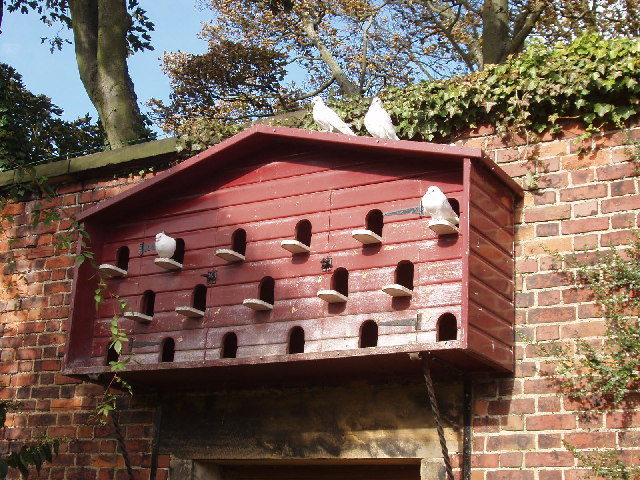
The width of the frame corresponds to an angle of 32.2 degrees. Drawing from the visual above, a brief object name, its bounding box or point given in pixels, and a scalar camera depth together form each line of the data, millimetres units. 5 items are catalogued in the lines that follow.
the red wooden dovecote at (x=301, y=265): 5789
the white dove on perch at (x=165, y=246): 6656
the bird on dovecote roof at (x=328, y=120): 6582
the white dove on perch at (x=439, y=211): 5695
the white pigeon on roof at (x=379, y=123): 6309
